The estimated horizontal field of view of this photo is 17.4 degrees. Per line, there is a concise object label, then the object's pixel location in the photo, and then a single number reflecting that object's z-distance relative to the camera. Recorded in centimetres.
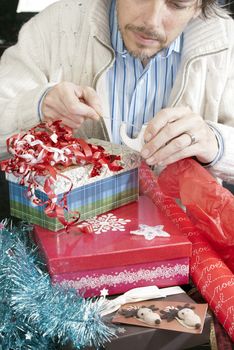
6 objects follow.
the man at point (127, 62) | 170
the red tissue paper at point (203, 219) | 119
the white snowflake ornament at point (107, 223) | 128
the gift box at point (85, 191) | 128
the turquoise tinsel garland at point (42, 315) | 109
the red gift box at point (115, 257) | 119
